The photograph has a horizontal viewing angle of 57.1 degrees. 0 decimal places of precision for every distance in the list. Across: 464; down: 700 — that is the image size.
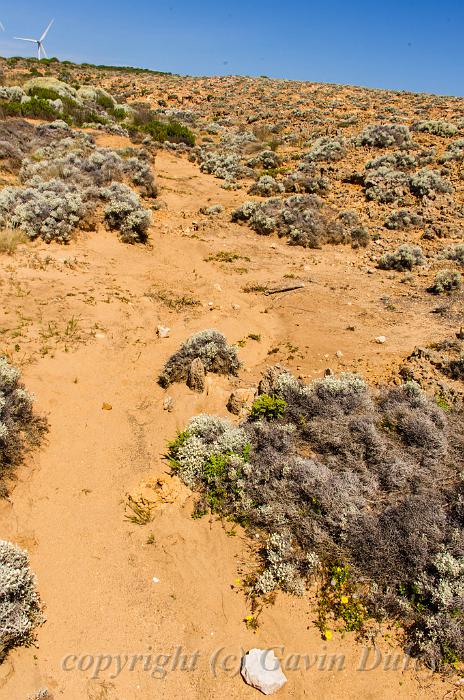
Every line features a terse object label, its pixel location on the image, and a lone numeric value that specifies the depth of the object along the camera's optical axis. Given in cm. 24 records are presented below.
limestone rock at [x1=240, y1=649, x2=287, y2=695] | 376
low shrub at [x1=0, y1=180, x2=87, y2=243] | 1147
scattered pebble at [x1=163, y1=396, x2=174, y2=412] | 688
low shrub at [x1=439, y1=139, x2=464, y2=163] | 1878
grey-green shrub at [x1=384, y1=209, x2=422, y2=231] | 1477
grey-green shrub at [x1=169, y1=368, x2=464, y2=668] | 422
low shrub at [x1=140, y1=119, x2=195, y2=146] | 2542
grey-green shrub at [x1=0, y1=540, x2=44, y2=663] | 386
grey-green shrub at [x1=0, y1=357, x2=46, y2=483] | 551
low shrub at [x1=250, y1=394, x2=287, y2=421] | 627
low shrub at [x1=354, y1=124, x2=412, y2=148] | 2103
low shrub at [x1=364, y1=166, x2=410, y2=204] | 1644
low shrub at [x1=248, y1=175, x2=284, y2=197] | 1780
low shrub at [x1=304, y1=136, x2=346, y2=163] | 2088
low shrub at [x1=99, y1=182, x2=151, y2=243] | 1261
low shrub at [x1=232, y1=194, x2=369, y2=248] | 1402
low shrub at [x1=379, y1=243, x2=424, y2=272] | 1217
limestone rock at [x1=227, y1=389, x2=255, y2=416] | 679
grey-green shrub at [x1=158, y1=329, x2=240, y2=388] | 741
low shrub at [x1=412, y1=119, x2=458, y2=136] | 2231
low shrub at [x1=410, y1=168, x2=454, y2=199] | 1638
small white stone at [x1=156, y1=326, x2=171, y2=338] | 872
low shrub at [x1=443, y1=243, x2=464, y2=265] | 1217
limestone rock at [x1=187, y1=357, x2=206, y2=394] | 723
